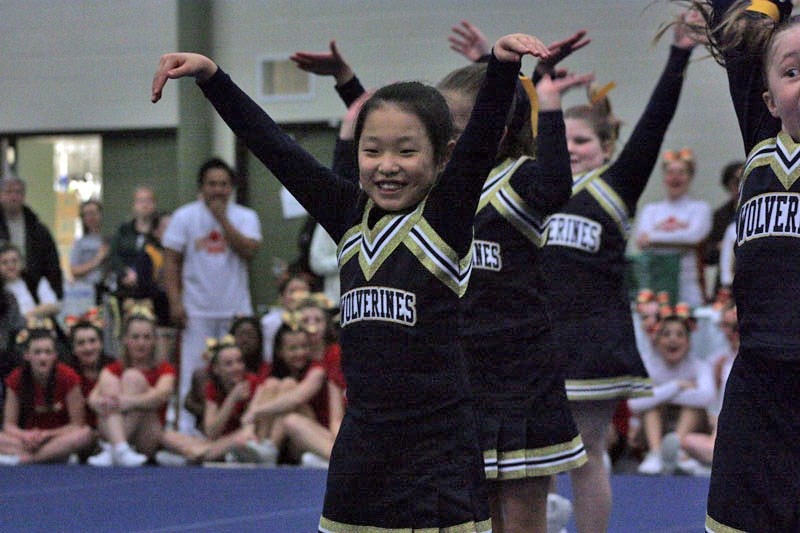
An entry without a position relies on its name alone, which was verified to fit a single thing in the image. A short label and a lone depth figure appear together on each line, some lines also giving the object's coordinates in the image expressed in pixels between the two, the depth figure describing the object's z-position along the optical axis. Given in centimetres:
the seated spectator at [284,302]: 1599
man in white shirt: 1571
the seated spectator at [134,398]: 1466
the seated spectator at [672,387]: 1363
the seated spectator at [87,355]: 1568
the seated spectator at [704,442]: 1342
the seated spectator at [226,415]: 1439
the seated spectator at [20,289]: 1649
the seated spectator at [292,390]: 1417
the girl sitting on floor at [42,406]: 1486
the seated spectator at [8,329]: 1570
